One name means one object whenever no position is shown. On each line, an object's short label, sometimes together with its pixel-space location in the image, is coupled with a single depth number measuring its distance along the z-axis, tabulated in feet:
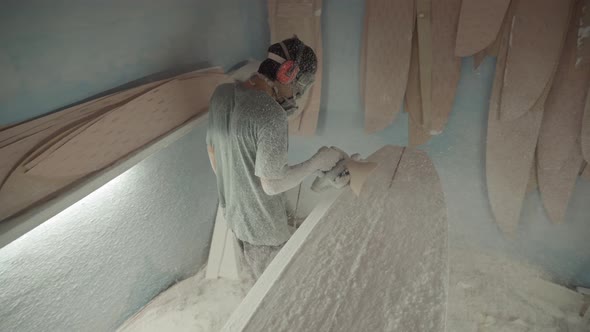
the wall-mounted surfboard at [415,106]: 5.39
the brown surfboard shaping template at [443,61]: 4.85
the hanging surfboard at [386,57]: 5.14
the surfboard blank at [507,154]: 5.05
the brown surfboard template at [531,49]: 4.38
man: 3.74
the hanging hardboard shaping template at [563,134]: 4.60
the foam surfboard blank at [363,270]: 2.66
